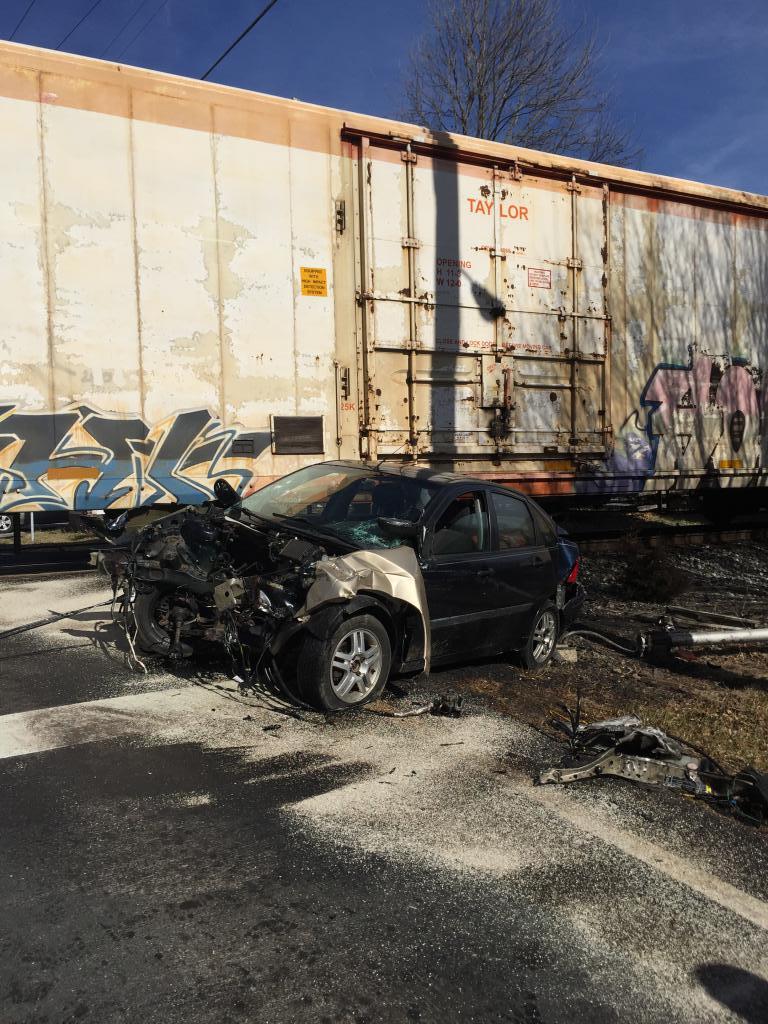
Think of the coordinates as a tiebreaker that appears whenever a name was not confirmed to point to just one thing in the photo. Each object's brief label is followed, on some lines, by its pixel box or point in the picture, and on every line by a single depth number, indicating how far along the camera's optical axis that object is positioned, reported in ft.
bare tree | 70.33
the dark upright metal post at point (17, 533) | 29.40
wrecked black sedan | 16.12
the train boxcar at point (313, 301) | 24.41
